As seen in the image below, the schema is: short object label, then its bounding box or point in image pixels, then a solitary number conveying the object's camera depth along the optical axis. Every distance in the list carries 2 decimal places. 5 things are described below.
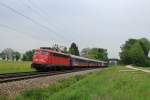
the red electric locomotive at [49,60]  39.72
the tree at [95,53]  171.88
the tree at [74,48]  160.90
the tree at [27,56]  169.26
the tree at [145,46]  144.73
